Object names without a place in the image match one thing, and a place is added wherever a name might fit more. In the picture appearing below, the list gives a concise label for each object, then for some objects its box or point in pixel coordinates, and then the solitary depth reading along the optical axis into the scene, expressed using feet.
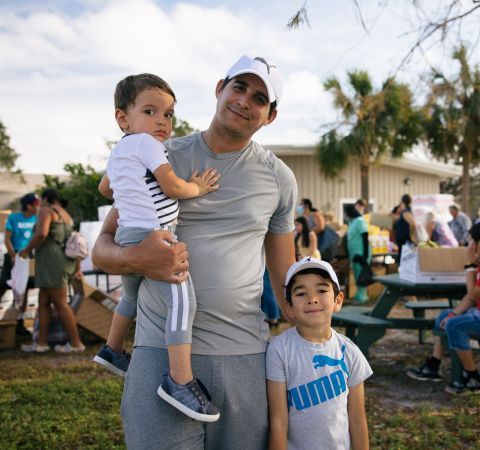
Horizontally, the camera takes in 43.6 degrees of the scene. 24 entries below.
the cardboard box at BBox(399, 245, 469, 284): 21.42
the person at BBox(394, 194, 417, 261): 37.32
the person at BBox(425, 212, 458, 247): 35.29
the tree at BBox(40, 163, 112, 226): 70.49
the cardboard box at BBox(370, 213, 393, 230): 64.23
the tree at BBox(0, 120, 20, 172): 145.79
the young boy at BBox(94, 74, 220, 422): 6.06
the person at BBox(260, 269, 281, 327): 27.32
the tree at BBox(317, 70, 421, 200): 77.20
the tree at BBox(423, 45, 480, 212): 73.41
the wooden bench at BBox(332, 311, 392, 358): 20.62
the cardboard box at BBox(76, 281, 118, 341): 24.64
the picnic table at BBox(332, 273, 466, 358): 20.84
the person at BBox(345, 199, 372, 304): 35.42
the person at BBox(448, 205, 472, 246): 44.91
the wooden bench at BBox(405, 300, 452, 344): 24.86
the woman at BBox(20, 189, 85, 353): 23.06
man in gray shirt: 6.23
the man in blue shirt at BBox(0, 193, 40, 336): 26.73
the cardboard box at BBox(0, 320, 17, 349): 24.97
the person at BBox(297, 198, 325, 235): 34.53
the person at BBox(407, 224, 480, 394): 17.89
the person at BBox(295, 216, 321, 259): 29.43
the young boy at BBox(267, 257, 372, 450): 6.82
